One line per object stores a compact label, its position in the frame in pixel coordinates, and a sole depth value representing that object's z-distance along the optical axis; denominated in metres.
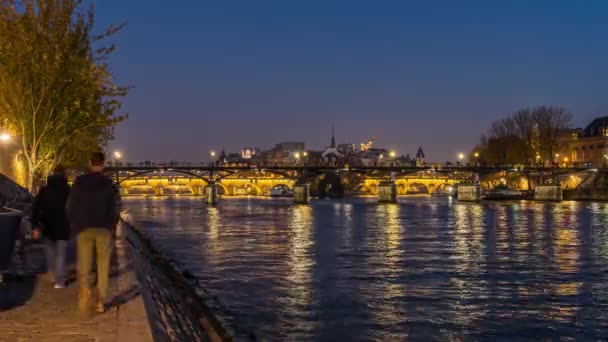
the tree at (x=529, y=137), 119.19
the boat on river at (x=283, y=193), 173.12
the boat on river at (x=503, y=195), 118.81
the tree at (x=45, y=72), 27.86
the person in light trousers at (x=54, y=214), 12.41
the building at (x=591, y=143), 139.38
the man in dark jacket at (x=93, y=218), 10.06
